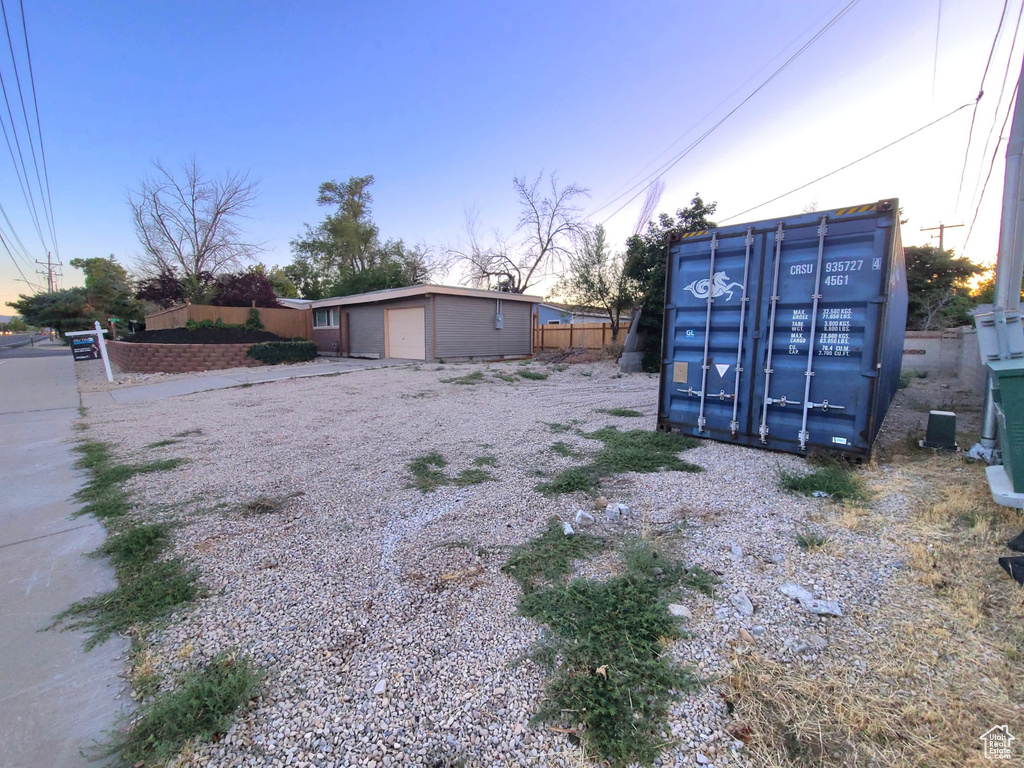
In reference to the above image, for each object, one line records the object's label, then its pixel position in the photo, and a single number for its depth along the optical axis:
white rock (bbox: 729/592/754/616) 2.30
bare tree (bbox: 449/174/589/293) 28.03
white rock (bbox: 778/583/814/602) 2.39
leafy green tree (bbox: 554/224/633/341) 18.95
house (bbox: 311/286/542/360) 16.97
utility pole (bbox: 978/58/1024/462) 4.49
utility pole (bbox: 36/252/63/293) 51.80
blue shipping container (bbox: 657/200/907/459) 4.31
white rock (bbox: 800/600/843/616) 2.27
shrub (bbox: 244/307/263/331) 19.98
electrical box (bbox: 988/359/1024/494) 3.21
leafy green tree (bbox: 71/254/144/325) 35.44
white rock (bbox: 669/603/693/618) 2.27
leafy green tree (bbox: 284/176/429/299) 33.38
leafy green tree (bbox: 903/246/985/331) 20.33
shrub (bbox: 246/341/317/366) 16.10
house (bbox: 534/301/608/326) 30.51
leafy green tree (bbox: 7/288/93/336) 36.91
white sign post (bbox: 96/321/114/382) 12.85
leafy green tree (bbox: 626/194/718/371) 15.09
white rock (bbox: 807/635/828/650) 2.04
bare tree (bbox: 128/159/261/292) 24.23
